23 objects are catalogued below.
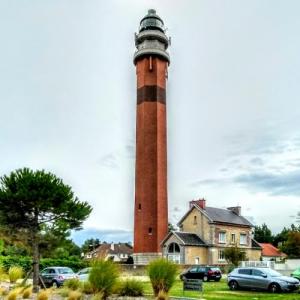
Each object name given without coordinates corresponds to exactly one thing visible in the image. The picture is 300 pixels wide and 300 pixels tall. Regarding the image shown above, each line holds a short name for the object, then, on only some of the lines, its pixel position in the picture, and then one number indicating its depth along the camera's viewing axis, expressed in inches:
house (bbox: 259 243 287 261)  1940.8
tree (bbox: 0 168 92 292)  754.2
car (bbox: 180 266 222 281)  978.7
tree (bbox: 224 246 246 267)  1341.9
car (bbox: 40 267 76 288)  813.0
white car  779.7
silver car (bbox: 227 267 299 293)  662.2
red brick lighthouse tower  1410.2
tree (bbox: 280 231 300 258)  1672.5
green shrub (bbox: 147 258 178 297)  515.2
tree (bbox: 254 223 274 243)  2623.8
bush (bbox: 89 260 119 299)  493.1
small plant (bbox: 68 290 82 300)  461.0
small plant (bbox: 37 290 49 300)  453.1
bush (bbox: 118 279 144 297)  534.3
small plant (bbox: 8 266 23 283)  805.0
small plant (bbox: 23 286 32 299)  524.3
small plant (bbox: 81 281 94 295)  502.3
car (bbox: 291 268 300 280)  840.6
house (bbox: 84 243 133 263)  2924.0
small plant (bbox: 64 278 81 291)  566.4
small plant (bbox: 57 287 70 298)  514.9
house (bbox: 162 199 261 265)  1399.3
